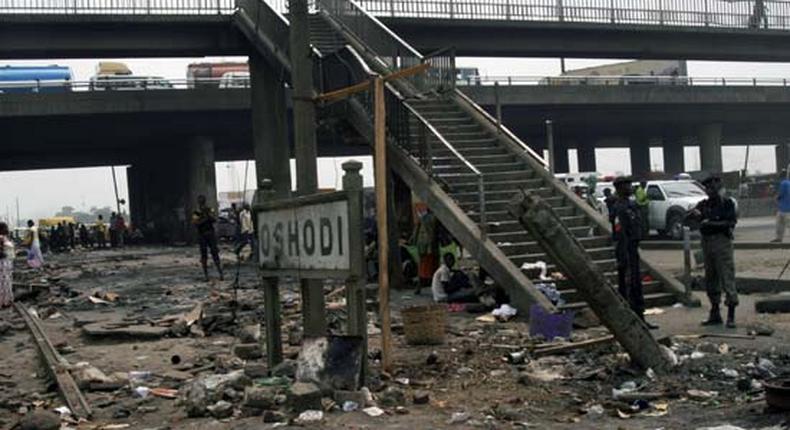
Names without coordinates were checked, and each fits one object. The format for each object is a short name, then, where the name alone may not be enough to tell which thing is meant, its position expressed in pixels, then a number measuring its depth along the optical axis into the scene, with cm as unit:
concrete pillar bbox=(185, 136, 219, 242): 4593
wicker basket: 967
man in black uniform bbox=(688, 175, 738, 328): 1028
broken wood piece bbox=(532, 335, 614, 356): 859
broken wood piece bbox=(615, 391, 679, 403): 654
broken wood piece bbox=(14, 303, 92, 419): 721
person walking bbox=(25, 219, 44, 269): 2519
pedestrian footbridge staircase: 1288
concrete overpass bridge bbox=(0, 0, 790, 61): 3114
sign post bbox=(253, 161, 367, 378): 674
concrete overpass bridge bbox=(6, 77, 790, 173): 3831
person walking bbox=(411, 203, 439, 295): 1544
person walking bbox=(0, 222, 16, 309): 1703
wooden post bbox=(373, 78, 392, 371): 785
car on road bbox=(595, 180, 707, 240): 2659
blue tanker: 3791
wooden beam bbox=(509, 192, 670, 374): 717
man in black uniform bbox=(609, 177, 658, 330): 1041
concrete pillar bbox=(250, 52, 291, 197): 2966
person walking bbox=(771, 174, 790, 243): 2041
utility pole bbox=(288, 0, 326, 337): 904
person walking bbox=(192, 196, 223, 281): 1861
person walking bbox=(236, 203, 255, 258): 2395
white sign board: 685
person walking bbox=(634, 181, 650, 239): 2384
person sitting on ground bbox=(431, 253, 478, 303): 1362
